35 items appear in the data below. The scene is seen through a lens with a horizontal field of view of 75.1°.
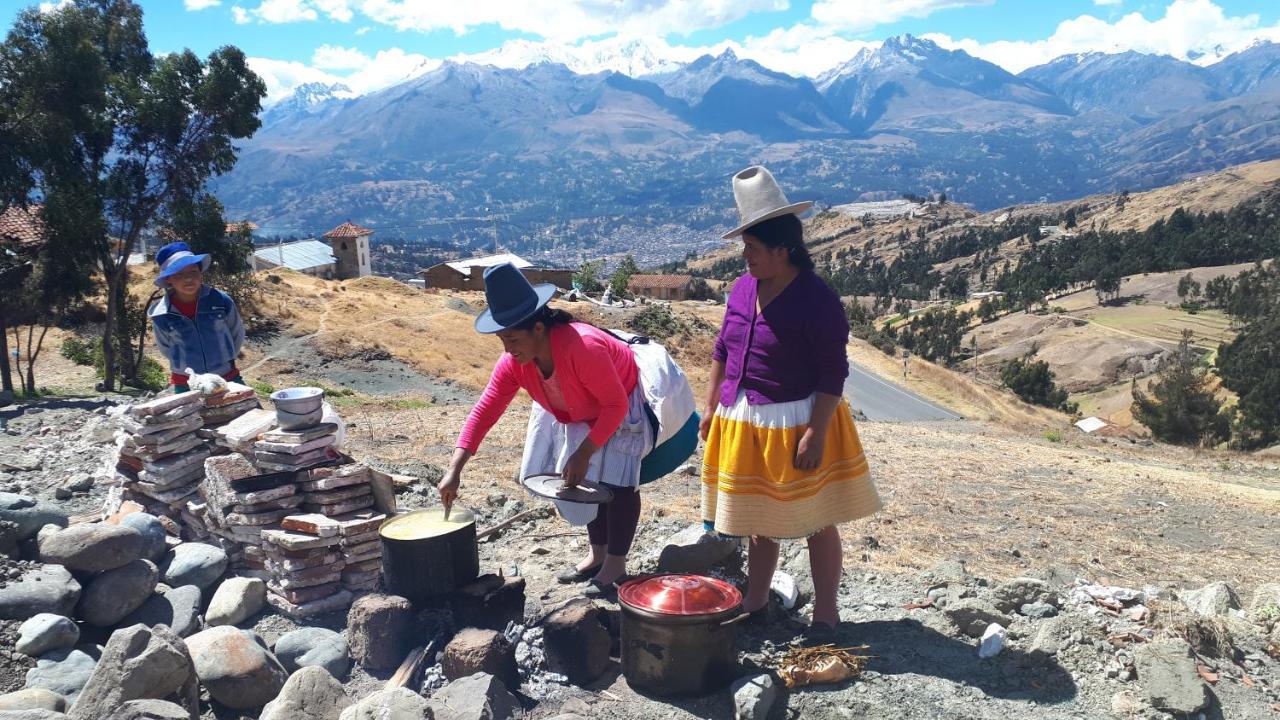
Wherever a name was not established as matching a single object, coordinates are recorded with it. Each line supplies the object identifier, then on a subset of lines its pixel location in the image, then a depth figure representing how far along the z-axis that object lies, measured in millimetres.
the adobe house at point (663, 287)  65938
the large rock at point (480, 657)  3521
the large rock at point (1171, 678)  3205
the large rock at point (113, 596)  4184
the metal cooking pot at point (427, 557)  3852
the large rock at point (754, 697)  3230
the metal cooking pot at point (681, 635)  3354
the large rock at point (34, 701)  3271
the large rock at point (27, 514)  4527
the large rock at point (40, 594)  3912
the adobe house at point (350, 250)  59500
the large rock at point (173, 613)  4270
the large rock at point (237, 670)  3637
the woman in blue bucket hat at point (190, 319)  5367
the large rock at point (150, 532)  4539
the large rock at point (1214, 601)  4348
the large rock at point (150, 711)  3033
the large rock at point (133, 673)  3242
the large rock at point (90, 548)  4195
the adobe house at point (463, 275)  52738
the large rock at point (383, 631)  3854
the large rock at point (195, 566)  4570
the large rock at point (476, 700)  3176
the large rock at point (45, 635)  3766
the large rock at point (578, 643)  3650
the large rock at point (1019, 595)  4121
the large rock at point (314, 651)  3932
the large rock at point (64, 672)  3664
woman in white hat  3381
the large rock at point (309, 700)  3279
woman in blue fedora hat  3625
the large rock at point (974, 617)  3908
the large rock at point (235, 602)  4355
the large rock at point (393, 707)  3031
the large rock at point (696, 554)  4504
